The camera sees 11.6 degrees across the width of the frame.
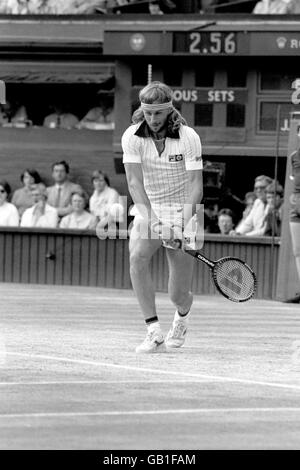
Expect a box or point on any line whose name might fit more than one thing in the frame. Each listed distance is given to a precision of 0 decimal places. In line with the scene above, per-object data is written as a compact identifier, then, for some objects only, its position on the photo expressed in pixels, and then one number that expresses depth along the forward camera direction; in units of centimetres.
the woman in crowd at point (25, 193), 2191
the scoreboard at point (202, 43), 2055
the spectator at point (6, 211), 2141
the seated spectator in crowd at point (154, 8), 2166
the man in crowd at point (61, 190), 2139
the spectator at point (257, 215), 1975
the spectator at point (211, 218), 2056
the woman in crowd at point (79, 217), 2089
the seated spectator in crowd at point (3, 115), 2303
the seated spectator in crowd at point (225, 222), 2019
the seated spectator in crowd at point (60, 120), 2275
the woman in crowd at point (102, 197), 2086
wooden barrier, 2006
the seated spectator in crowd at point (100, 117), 2230
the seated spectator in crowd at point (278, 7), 2042
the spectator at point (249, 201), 1998
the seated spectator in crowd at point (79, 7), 2220
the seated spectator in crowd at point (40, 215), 2127
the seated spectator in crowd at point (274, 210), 1956
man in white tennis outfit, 1064
